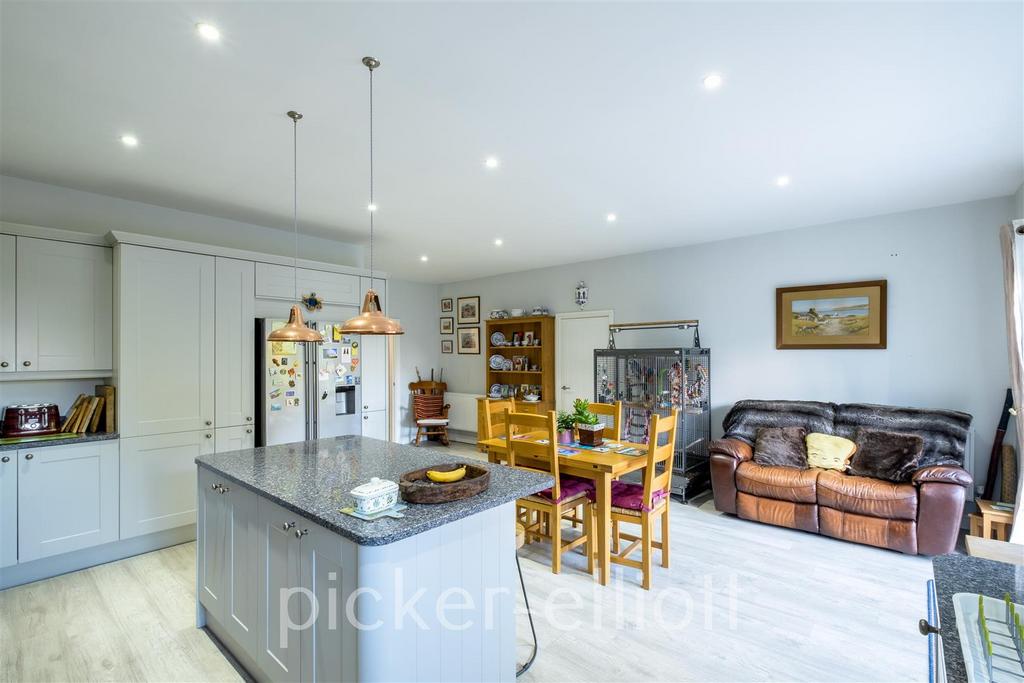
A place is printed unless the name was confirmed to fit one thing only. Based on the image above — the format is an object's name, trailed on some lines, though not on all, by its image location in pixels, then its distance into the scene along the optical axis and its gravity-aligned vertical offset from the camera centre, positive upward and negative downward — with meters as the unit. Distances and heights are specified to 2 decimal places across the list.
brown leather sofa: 3.29 -1.10
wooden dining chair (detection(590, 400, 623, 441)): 3.81 -0.58
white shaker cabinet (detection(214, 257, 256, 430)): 3.83 +0.04
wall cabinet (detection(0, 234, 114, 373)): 3.11 +0.30
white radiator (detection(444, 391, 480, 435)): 7.41 -1.05
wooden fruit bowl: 1.77 -0.54
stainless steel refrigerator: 3.97 -0.36
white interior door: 6.09 -0.06
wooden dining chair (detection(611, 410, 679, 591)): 2.92 -1.01
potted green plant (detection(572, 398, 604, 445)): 3.42 -0.60
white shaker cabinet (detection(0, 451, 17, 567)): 2.95 -0.99
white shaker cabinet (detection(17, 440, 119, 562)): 3.03 -0.99
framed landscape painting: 4.25 +0.24
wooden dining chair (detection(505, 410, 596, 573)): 3.07 -0.97
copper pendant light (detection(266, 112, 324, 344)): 2.47 +0.08
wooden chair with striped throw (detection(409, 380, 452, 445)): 7.38 -0.98
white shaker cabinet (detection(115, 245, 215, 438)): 3.37 +0.05
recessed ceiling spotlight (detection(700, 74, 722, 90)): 2.08 +1.15
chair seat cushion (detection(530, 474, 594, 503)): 3.12 -0.98
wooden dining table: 2.95 -0.81
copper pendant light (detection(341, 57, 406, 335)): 2.30 +0.11
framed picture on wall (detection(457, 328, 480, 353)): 7.57 +0.09
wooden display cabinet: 6.54 -0.13
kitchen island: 1.56 -0.87
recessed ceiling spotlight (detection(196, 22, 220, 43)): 1.75 +1.18
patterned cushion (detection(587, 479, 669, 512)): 3.02 -0.99
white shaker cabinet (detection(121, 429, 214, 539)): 3.39 -0.98
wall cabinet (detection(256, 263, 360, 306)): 4.11 +0.57
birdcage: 4.77 -0.55
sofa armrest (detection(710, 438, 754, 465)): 4.12 -0.93
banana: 1.91 -0.53
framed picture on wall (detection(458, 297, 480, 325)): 7.57 +0.56
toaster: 3.16 -0.48
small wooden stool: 3.18 -1.23
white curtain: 3.10 +0.15
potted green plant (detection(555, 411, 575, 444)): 3.51 -0.61
